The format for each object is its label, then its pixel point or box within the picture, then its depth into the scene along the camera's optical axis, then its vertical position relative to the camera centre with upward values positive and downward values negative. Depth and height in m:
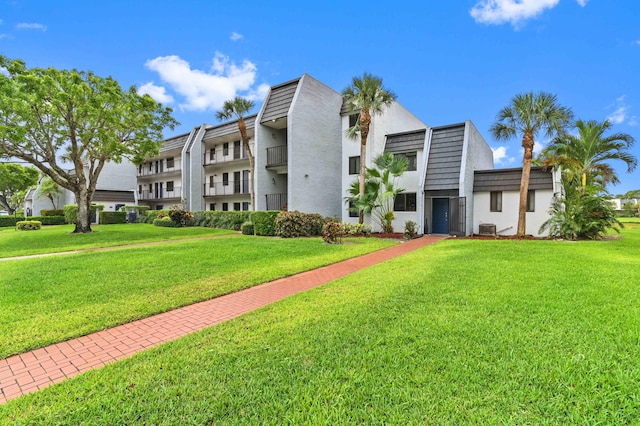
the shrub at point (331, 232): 13.84 -1.32
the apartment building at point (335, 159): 18.41 +3.12
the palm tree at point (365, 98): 17.27 +6.10
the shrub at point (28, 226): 23.98 -1.87
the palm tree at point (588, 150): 15.04 +2.78
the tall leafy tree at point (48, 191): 34.79 +1.35
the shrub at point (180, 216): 24.56 -1.08
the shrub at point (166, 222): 24.83 -1.64
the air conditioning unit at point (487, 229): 17.77 -1.45
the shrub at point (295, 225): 16.80 -1.20
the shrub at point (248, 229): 18.69 -1.57
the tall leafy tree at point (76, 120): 16.02 +4.95
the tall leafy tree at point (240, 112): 22.03 +6.65
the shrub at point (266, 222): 17.64 -1.10
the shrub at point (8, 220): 31.59 -1.88
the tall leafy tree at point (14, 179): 37.28 +2.97
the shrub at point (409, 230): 16.69 -1.44
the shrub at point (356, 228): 17.58 -1.47
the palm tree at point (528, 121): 14.90 +4.21
